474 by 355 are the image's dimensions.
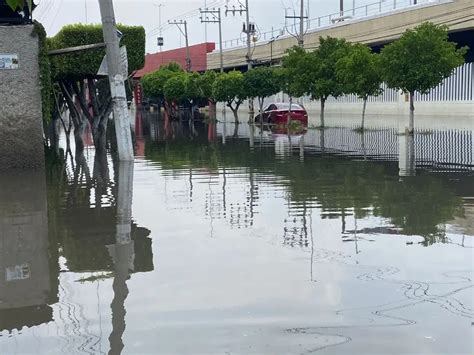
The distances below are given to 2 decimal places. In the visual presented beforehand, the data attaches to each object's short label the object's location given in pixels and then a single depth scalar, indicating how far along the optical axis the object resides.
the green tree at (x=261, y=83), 44.47
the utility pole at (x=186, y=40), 83.62
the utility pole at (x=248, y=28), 52.31
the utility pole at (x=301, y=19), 43.65
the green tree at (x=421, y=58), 26.11
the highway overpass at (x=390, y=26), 43.22
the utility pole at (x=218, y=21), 68.74
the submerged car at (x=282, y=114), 40.41
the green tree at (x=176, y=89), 57.28
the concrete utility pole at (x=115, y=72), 17.19
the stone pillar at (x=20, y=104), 15.96
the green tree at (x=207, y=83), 53.60
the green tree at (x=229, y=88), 47.09
